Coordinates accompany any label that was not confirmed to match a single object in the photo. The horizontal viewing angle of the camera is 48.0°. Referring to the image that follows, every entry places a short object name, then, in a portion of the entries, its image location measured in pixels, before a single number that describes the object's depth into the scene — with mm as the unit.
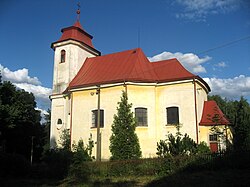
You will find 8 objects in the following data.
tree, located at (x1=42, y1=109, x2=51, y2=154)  47856
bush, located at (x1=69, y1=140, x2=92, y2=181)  16678
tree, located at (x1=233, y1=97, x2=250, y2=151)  18117
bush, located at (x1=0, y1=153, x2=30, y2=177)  18234
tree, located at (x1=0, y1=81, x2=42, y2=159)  32312
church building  24359
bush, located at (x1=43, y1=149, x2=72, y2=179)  17234
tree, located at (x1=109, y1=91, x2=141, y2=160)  23141
